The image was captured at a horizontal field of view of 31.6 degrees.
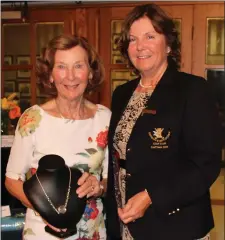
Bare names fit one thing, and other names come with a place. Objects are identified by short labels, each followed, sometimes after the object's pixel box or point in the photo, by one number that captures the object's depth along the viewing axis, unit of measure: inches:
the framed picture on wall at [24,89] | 121.9
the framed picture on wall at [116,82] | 117.8
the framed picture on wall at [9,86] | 122.8
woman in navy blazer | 46.3
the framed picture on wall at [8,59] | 121.7
